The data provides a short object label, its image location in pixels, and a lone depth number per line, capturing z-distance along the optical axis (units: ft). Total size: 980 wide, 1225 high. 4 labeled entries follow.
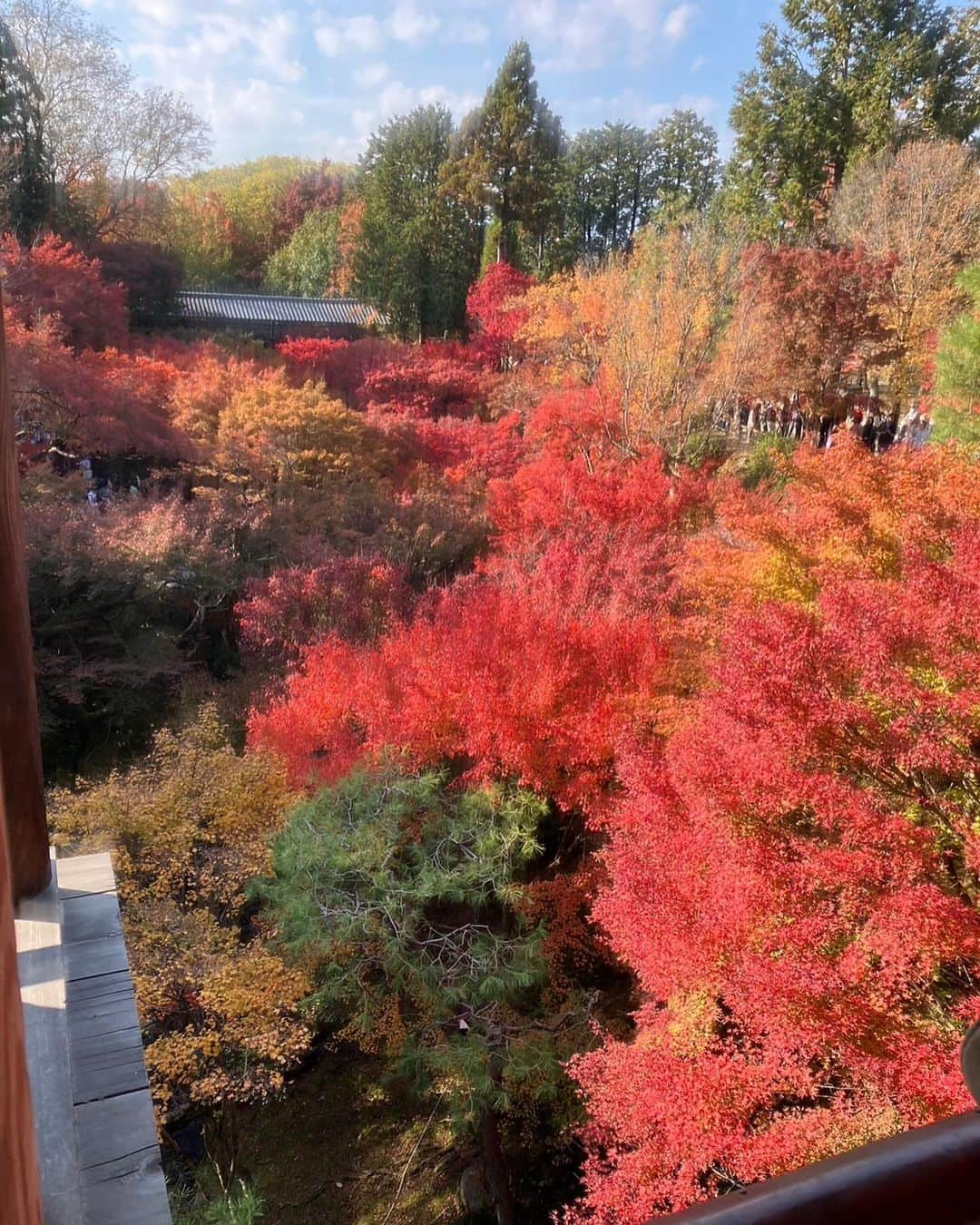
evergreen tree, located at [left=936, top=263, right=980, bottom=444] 30.71
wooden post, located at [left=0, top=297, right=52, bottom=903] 4.24
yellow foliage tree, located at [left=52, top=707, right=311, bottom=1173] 19.07
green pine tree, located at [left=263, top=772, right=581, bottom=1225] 20.02
